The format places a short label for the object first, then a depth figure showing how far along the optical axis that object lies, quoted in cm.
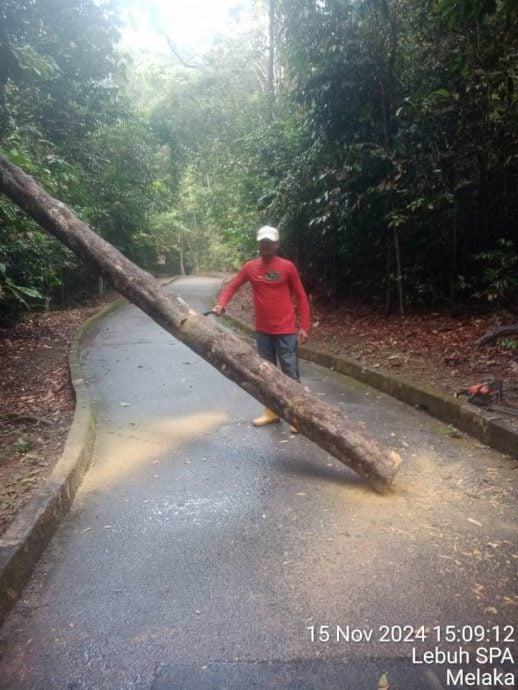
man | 489
